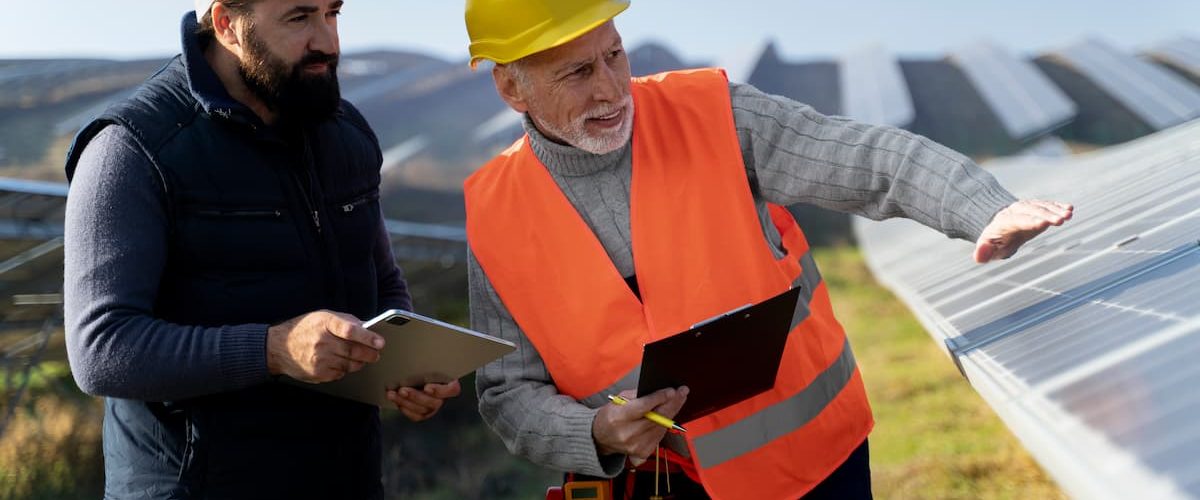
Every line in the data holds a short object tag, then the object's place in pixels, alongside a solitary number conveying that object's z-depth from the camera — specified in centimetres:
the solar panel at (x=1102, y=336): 181
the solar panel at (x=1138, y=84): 1833
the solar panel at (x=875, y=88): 1748
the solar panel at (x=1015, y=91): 1866
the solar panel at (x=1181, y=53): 2123
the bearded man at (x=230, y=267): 238
